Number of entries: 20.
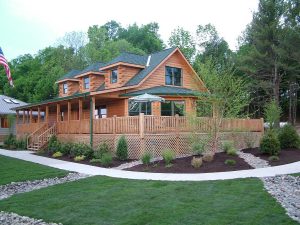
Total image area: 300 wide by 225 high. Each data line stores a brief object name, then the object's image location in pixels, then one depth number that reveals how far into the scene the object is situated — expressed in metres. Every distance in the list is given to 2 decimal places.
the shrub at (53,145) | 19.48
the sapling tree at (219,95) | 14.79
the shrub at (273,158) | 14.16
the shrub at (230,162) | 13.28
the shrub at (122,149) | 15.73
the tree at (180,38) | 49.59
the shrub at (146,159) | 14.00
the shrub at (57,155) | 18.14
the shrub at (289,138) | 17.06
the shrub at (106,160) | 14.66
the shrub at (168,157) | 13.93
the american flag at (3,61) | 13.67
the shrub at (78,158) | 16.42
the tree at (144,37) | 56.25
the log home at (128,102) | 16.48
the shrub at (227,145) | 15.90
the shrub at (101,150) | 16.40
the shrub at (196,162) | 13.07
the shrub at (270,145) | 15.08
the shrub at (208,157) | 13.91
